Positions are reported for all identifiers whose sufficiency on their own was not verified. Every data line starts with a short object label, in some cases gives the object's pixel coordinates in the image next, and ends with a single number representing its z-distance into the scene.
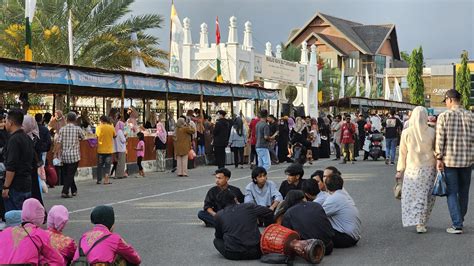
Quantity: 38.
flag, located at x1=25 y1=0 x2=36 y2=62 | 21.92
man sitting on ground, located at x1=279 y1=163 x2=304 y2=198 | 11.35
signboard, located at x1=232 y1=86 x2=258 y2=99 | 30.97
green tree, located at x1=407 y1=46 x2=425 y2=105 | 89.00
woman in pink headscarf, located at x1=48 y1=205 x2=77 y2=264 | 7.50
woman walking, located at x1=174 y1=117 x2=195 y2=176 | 21.66
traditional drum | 8.65
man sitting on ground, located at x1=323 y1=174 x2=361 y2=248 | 9.77
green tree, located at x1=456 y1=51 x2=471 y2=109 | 87.38
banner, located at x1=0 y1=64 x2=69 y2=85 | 17.00
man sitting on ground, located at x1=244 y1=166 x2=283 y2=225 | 11.19
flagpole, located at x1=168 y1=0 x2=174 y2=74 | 36.86
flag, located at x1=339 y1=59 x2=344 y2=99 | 69.19
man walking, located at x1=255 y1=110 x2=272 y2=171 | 21.19
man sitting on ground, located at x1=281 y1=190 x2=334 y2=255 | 9.16
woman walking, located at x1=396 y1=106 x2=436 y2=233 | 10.82
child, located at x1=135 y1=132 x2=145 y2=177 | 22.12
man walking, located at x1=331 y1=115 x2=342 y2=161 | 27.77
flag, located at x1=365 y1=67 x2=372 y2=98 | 81.33
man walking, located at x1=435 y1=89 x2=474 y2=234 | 10.66
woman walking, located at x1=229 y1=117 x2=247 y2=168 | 23.84
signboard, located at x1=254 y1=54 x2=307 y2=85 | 46.00
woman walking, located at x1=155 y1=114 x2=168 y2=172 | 23.73
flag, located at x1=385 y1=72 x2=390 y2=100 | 82.31
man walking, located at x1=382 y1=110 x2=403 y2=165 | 25.92
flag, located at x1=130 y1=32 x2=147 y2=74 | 29.83
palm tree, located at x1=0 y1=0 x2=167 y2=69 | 28.09
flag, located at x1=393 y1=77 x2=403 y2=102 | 82.31
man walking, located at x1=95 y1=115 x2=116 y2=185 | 19.30
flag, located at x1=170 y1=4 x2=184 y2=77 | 37.97
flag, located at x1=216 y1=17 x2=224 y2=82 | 40.19
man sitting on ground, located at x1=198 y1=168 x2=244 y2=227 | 11.09
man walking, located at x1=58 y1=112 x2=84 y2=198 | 16.12
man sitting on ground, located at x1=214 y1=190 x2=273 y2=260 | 9.11
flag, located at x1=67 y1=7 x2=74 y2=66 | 26.29
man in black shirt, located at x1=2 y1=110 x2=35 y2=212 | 9.59
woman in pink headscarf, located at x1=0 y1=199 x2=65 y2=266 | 6.41
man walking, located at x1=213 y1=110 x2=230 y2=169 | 22.19
